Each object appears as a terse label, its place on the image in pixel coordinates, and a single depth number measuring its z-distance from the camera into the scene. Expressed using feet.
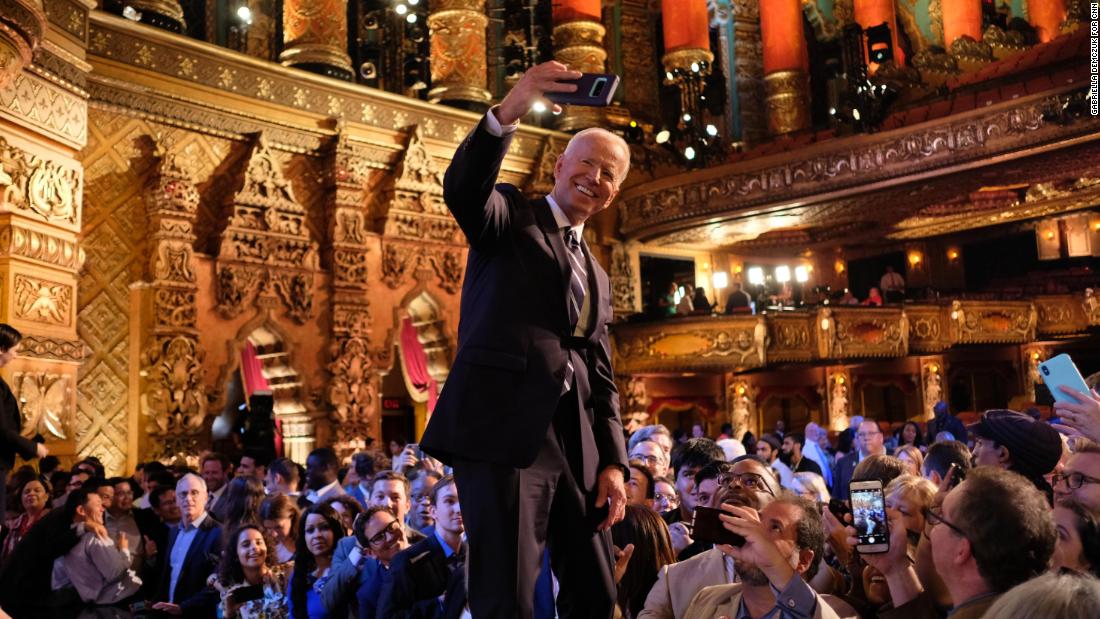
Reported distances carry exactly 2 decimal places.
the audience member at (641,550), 13.04
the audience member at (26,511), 20.66
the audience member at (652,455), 19.63
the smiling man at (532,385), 7.61
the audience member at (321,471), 25.70
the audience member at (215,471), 28.71
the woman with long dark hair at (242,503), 18.51
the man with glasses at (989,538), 7.23
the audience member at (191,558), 17.97
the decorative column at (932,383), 62.62
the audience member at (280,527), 17.70
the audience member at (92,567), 16.88
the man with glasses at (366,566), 14.61
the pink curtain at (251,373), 46.80
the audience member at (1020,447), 13.42
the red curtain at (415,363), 52.90
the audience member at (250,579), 16.49
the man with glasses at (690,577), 11.09
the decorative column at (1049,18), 67.77
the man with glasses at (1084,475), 9.29
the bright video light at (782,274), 73.61
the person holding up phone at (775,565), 8.36
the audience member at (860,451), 24.89
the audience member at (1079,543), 8.13
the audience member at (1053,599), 4.18
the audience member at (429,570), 13.82
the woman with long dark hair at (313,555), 15.83
